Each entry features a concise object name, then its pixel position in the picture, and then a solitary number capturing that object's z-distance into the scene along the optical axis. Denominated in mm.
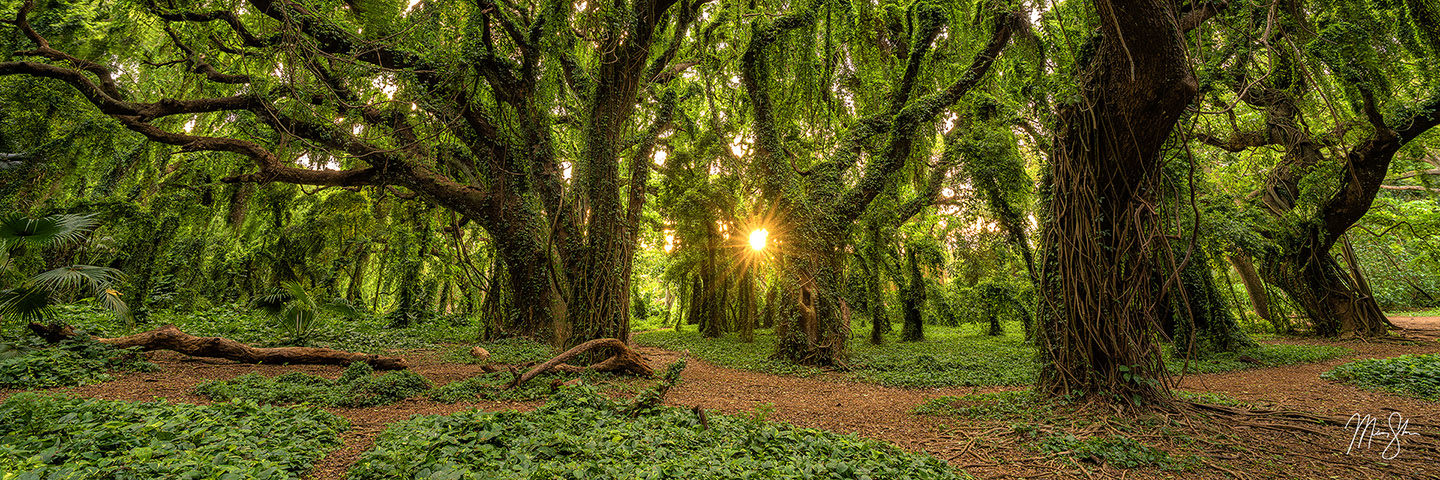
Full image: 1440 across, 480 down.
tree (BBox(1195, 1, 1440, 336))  6102
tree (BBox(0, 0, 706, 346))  6457
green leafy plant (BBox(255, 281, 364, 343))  7065
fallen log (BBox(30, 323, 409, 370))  5773
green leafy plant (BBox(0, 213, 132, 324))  4375
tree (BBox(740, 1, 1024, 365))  7555
